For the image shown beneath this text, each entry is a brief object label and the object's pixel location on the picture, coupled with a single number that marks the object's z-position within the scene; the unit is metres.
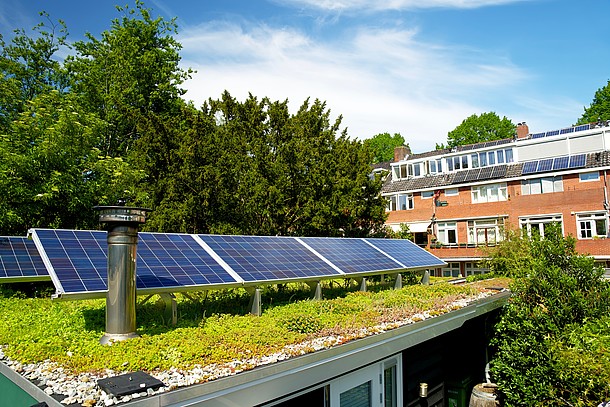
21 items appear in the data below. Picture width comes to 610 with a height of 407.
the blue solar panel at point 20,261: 9.80
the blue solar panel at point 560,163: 35.19
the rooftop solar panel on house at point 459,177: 41.14
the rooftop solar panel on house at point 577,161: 34.44
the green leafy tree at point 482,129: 67.19
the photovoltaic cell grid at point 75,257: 7.27
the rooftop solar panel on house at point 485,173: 39.40
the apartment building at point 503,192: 33.25
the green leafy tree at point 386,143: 75.94
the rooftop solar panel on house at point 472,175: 40.19
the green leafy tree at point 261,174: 22.23
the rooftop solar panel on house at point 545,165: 35.93
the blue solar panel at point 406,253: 15.38
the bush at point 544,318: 11.98
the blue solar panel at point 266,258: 10.15
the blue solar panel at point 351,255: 12.77
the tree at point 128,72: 32.41
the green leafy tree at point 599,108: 58.53
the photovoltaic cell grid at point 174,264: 8.43
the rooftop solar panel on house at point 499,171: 38.61
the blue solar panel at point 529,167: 36.75
